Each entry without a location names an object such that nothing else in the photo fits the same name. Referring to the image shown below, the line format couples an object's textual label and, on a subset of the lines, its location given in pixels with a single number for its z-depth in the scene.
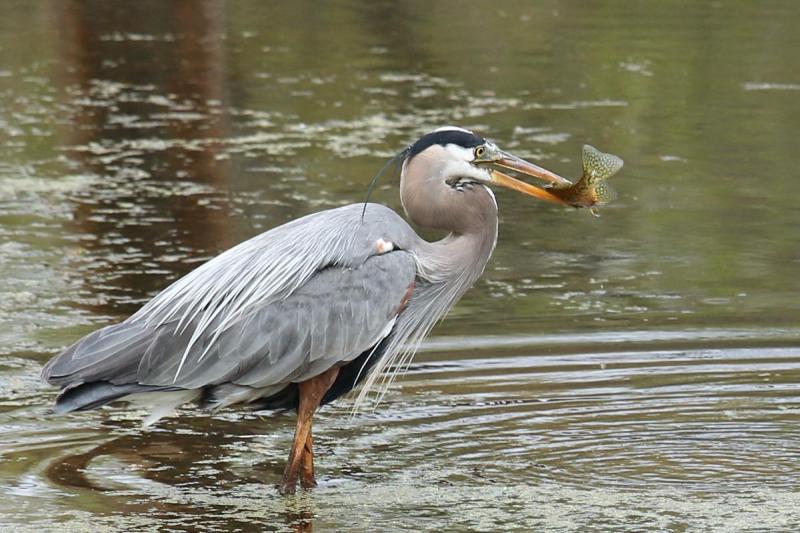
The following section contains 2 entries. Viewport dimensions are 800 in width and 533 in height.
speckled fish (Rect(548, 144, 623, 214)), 13.09
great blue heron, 12.71
